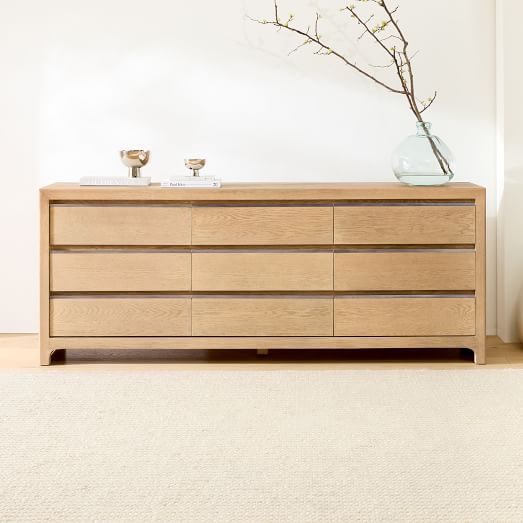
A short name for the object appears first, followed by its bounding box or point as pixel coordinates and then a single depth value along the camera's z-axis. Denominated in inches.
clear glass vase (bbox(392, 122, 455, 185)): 162.9
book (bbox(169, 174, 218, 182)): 158.9
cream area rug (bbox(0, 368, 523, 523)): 93.0
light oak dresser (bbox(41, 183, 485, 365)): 157.6
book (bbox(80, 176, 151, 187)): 161.2
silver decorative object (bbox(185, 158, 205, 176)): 166.1
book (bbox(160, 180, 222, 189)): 158.4
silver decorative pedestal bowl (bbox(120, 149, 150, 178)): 165.6
